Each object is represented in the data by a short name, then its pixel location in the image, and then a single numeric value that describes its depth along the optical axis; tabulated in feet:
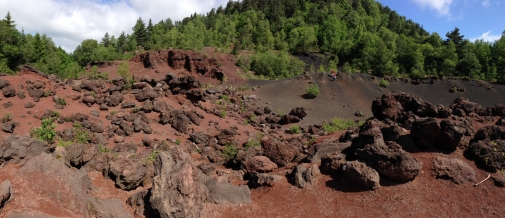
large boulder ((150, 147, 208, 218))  22.31
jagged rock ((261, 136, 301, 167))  35.86
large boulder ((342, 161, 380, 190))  26.68
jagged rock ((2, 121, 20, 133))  40.83
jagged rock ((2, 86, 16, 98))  48.19
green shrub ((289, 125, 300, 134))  65.21
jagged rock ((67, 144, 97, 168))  30.50
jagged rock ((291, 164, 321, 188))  28.94
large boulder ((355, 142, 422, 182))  26.55
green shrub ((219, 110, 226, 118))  66.90
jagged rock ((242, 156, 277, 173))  33.99
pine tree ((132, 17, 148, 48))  204.95
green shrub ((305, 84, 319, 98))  103.71
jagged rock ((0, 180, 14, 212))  18.04
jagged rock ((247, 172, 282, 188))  29.60
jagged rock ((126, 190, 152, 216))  24.17
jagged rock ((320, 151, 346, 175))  29.96
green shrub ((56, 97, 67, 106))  50.53
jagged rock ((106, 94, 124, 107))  54.90
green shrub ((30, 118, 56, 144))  39.22
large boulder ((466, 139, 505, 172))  28.07
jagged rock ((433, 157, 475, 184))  27.12
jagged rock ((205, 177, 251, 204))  27.04
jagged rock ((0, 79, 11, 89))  48.89
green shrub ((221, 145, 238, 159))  45.83
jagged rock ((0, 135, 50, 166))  25.46
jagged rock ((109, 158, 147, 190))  28.35
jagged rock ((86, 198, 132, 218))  21.65
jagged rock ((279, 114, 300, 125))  77.97
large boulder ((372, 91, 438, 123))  45.21
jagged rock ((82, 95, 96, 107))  53.31
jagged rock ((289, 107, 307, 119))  82.53
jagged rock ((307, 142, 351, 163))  33.78
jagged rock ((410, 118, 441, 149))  30.81
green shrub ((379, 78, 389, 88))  120.26
